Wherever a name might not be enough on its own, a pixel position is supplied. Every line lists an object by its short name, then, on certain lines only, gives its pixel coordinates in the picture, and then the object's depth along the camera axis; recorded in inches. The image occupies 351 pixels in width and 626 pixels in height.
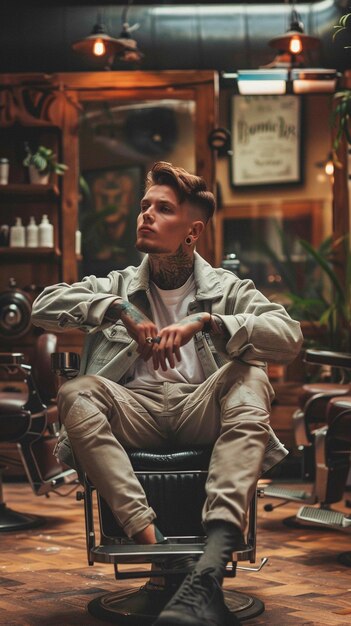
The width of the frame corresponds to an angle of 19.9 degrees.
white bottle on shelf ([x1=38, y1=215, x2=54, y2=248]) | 238.5
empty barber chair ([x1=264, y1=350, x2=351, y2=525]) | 141.0
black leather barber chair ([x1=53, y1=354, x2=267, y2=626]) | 97.0
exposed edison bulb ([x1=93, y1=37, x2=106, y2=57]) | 219.9
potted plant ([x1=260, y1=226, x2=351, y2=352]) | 228.8
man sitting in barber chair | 89.3
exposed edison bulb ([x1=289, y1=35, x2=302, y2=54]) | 222.7
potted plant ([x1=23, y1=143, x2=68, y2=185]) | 235.1
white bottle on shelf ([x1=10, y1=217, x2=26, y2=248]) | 239.5
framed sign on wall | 273.6
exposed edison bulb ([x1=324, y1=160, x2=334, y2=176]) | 244.1
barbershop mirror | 255.9
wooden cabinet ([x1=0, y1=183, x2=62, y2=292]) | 243.0
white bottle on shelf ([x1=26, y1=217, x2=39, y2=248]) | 238.7
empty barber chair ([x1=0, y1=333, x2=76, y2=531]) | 161.2
